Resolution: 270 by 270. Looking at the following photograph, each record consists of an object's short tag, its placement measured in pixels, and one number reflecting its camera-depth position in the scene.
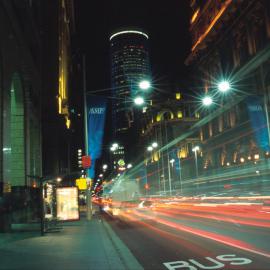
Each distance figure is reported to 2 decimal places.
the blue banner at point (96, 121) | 23.55
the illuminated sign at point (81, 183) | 40.12
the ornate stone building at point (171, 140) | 97.12
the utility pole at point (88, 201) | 30.23
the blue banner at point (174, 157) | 96.56
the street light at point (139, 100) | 22.12
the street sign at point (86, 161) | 27.75
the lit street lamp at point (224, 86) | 21.81
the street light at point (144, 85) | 20.55
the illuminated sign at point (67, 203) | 28.09
